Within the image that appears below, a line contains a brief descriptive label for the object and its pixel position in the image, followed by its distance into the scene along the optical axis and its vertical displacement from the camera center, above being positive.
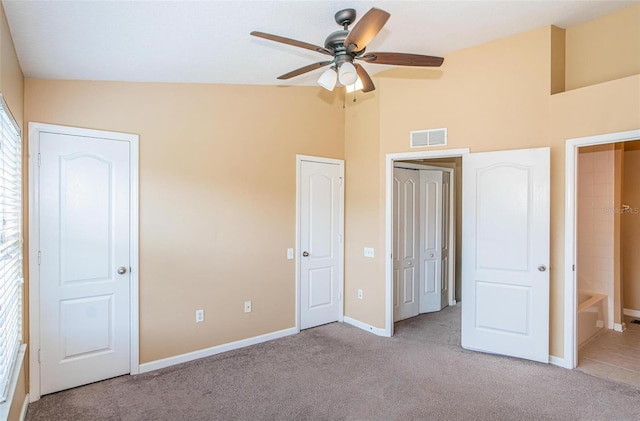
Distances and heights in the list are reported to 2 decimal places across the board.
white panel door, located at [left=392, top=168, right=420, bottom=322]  4.79 -0.43
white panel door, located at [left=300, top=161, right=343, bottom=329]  4.50 -0.41
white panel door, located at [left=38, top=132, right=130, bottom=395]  2.94 -0.41
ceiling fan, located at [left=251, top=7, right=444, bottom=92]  2.11 +1.03
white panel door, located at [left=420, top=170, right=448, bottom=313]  5.18 -0.43
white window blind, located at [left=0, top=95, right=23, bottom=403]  1.97 -0.21
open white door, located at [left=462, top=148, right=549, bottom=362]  3.37 -0.41
